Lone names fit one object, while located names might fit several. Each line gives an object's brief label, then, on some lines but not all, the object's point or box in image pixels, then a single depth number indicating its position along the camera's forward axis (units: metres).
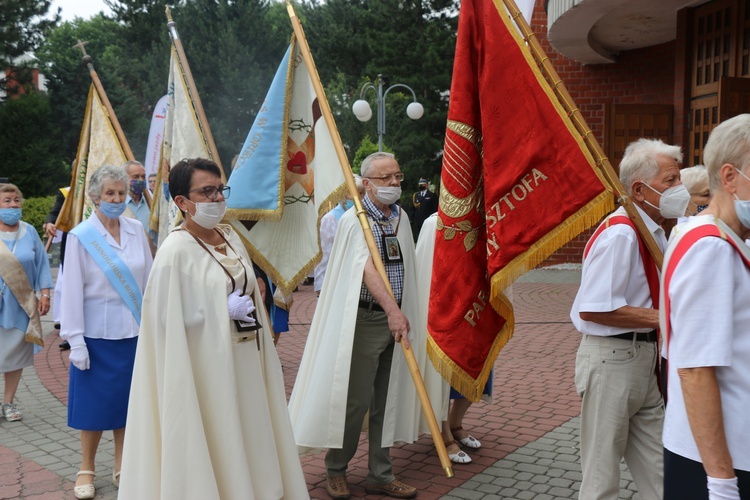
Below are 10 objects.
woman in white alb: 3.30
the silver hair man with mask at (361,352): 4.41
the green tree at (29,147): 28.92
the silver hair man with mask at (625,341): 3.20
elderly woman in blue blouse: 6.37
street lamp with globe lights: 19.38
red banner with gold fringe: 3.41
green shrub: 24.47
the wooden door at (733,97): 9.11
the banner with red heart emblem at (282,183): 5.50
